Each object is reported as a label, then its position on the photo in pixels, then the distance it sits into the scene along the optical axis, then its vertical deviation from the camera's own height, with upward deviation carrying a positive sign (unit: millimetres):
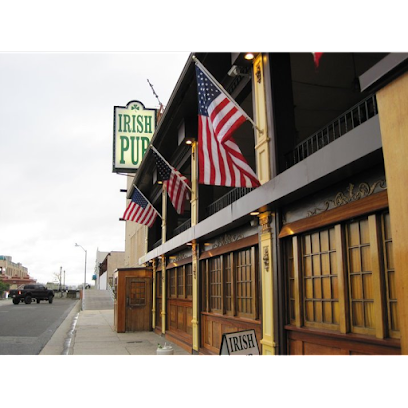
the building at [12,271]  103050 +3577
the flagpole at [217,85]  7741 +3448
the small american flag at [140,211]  17688 +2807
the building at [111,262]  72300 +3383
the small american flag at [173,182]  12852 +2817
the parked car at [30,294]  40062 -893
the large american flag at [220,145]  7750 +2413
